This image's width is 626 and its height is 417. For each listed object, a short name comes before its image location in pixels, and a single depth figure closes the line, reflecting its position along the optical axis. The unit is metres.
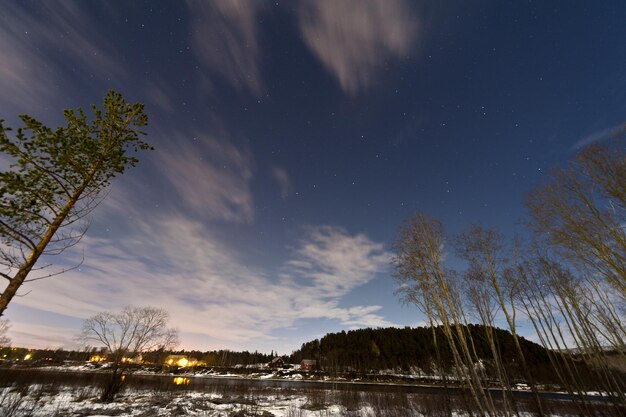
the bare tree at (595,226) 10.86
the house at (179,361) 113.07
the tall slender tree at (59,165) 6.70
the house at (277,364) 124.35
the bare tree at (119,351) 17.72
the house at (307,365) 115.12
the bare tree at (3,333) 52.67
